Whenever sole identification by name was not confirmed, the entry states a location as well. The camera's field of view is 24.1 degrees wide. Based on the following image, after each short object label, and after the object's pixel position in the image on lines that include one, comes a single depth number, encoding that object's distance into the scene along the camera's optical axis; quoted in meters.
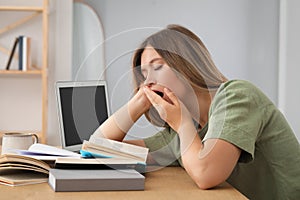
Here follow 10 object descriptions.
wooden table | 1.88
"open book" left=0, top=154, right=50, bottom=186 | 2.08
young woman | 2.02
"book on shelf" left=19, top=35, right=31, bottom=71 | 3.96
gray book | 1.93
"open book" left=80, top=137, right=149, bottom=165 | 2.20
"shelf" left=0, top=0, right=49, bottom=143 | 3.94
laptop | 2.47
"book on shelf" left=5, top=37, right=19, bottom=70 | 3.97
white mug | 2.52
